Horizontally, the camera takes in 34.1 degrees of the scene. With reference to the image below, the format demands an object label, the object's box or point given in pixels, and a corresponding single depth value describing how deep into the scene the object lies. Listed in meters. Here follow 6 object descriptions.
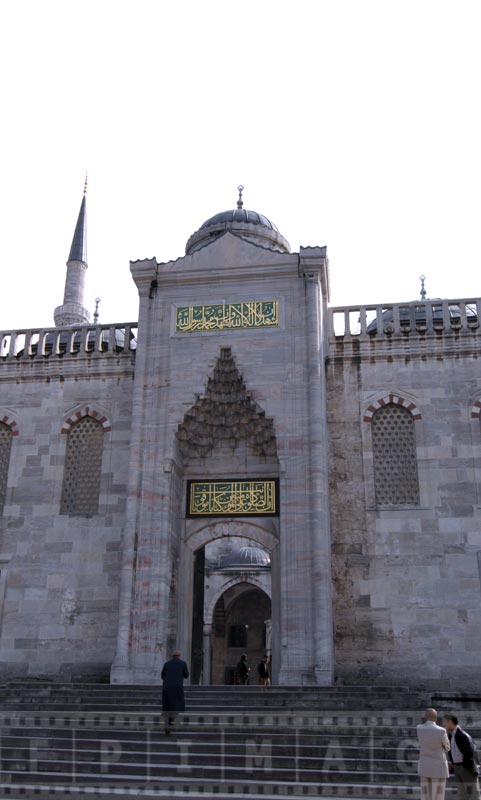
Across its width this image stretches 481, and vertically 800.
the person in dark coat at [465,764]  7.23
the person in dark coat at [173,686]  10.16
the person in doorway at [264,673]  17.34
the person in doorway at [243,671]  19.02
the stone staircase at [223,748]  8.30
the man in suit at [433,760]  6.73
